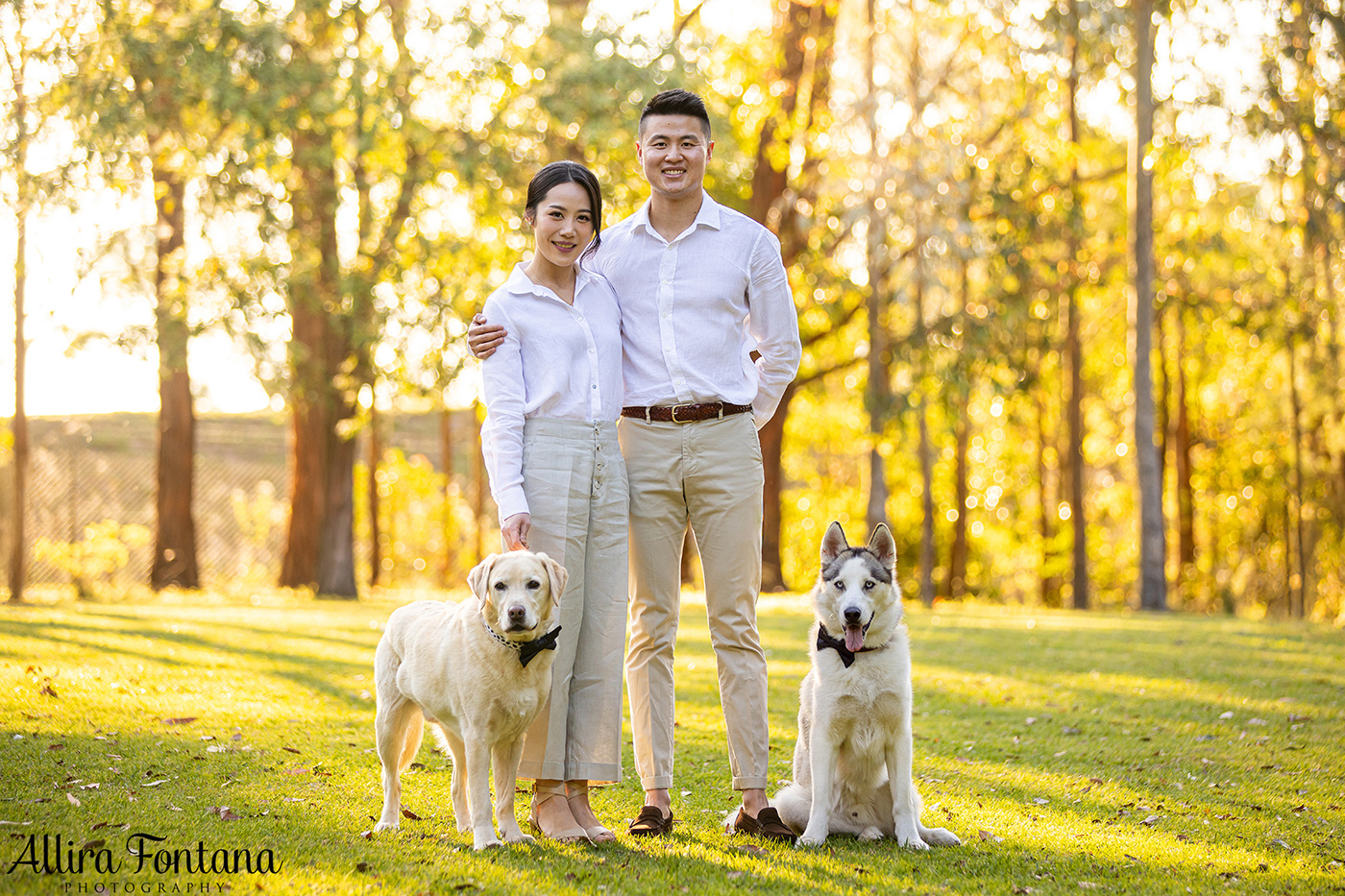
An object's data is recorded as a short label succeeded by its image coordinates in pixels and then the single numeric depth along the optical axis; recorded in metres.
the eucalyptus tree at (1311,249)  17.14
